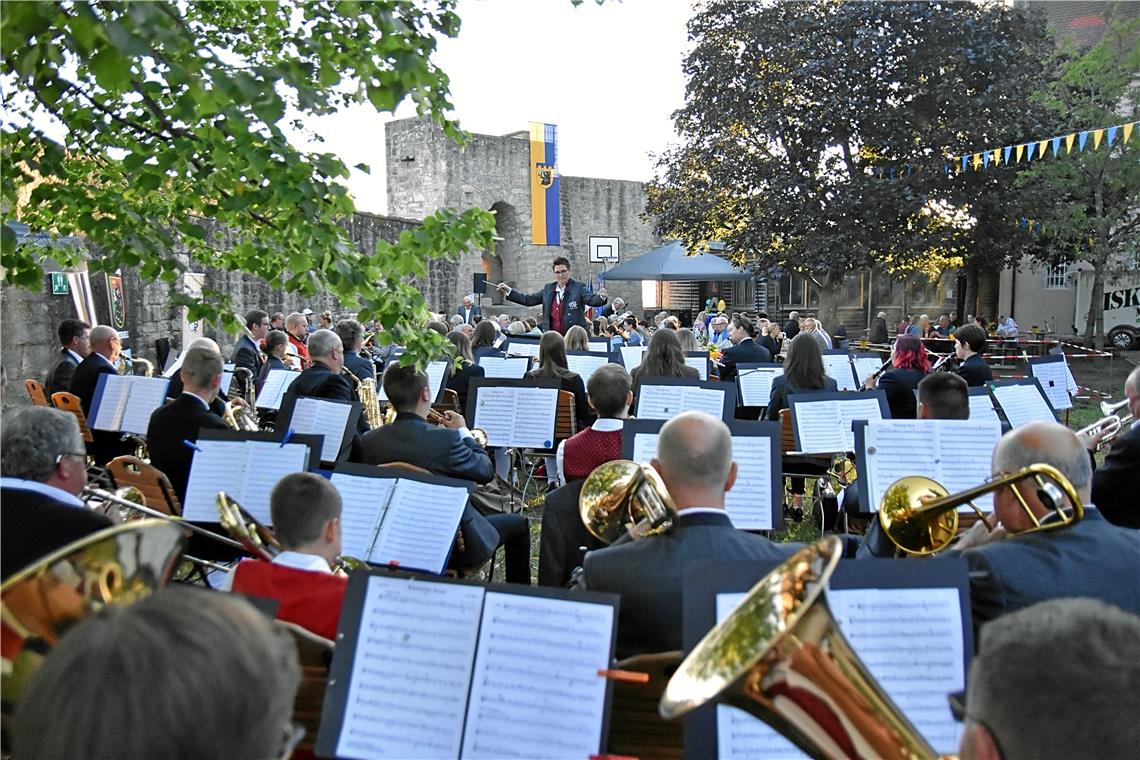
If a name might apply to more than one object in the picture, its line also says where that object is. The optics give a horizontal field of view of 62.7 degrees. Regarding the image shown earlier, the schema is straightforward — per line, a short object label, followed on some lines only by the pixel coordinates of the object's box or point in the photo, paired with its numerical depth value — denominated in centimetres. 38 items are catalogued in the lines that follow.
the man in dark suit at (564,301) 1136
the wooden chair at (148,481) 478
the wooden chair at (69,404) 682
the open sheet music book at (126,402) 645
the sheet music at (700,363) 895
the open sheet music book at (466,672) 222
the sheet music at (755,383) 856
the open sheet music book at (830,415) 597
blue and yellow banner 2902
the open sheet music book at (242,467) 451
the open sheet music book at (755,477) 441
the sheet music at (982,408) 592
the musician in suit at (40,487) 295
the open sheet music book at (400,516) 388
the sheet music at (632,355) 1015
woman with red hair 740
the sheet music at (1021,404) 632
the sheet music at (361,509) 390
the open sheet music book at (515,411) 648
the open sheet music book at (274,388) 782
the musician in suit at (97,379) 675
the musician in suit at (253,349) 899
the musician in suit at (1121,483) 450
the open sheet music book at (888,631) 225
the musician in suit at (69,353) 762
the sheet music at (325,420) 559
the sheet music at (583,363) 902
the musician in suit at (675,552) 277
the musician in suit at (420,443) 505
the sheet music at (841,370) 895
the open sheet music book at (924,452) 445
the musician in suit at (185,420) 528
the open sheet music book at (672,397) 617
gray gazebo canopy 2521
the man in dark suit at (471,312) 1756
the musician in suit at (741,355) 959
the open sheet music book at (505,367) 909
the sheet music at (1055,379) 827
